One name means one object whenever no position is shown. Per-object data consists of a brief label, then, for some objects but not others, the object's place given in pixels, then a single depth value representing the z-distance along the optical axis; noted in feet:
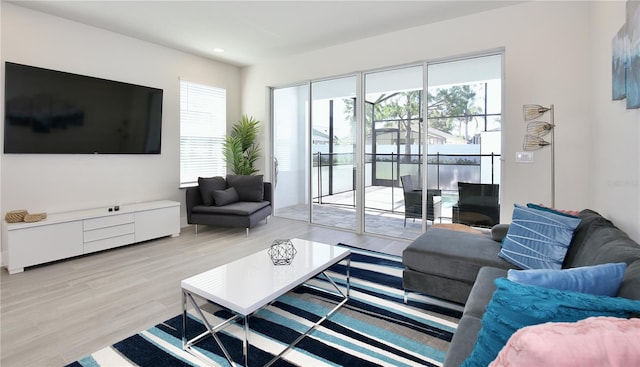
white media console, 10.88
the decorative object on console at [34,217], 11.28
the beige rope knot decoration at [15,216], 11.12
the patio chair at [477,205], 12.89
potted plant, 19.19
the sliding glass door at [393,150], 14.49
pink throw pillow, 2.34
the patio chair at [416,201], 14.25
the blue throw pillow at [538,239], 6.68
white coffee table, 5.90
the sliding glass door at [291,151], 18.78
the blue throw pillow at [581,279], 3.85
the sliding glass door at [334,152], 16.62
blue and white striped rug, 6.19
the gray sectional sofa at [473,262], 4.54
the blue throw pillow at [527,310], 3.04
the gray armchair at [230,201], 15.61
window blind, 17.81
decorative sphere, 7.90
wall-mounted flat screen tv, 11.77
